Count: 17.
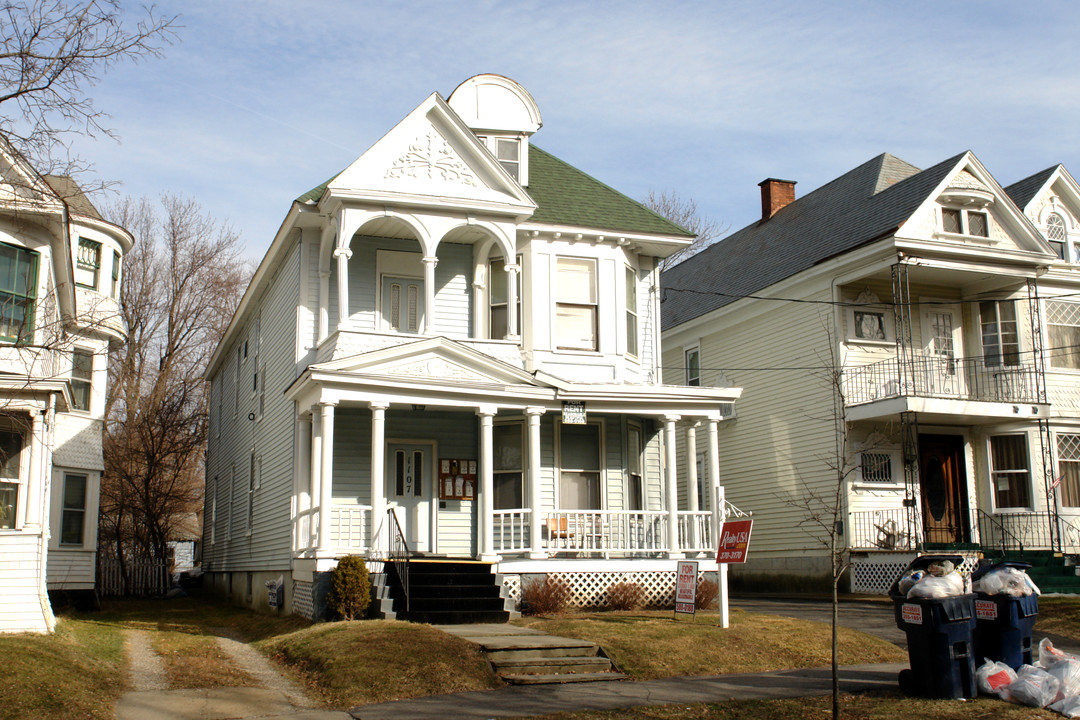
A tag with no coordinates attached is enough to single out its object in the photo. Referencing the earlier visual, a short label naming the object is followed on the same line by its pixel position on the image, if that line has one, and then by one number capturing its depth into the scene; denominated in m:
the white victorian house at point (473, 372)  17.06
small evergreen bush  14.84
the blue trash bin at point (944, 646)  9.94
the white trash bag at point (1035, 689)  9.66
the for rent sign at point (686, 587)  15.14
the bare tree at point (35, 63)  10.31
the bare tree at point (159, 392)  32.41
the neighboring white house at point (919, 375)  22.67
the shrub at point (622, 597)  17.16
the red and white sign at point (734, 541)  13.72
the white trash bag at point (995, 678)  10.04
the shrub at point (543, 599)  16.31
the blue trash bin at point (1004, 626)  10.27
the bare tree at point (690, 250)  41.22
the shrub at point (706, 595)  16.84
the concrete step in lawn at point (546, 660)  11.39
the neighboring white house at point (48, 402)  14.07
